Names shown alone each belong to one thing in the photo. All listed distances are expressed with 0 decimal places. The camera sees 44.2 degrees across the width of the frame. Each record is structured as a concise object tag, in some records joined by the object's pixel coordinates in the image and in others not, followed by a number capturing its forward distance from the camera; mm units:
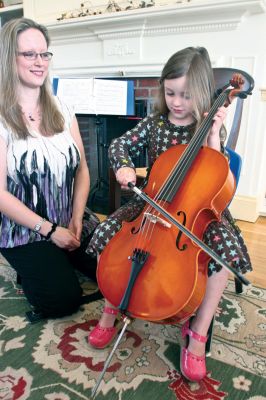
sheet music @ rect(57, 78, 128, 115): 2055
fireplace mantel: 1914
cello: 785
